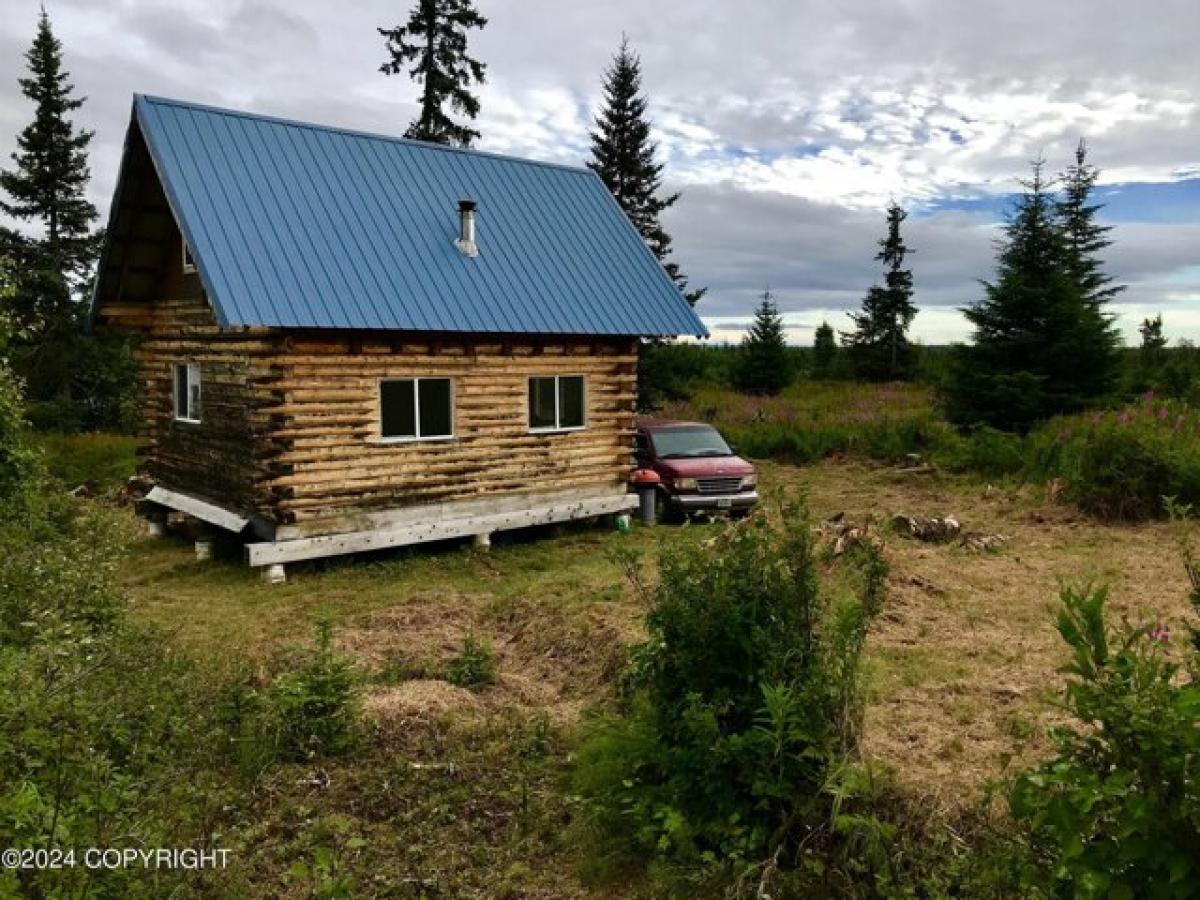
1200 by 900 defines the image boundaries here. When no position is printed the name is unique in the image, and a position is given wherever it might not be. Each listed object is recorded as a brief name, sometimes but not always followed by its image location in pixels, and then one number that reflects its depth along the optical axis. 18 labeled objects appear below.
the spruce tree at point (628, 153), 27.36
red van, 16.61
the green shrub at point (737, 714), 4.95
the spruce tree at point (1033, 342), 22.31
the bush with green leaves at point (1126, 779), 3.07
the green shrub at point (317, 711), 6.67
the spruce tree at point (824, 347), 48.38
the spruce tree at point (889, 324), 43.16
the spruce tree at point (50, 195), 27.25
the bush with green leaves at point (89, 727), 4.16
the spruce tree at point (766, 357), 39.03
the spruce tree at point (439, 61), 26.17
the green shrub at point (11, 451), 11.12
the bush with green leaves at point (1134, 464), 14.70
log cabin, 12.62
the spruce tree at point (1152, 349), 32.09
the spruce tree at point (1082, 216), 34.00
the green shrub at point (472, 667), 8.11
